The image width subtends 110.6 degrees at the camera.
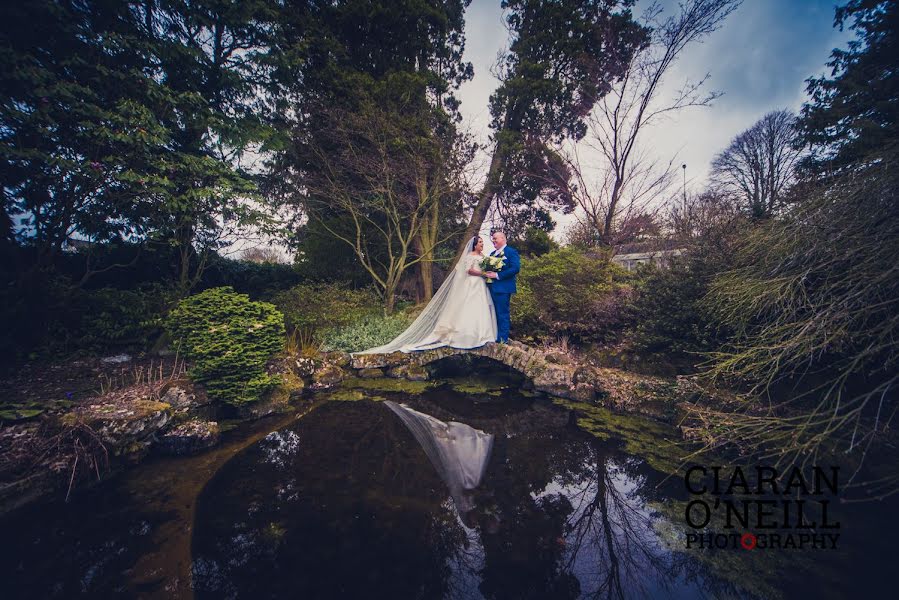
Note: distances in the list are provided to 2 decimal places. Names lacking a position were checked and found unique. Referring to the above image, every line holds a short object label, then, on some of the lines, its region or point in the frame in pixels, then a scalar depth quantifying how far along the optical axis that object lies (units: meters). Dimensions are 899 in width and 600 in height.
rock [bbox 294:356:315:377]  6.24
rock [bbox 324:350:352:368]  7.01
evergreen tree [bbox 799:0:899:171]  7.80
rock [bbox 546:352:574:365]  6.55
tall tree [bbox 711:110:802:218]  19.36
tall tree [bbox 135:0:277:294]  6.83
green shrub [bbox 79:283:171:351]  6.36
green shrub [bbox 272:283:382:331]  8.06
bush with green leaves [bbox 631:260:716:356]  5.47
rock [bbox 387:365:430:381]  7.12
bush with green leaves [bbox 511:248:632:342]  7.37
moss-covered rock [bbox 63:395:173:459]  3.38
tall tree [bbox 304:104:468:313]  8.84
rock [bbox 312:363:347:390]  6.32
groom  6.03
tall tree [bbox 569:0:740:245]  9.21
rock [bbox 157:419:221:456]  3.76
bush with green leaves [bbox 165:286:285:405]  4.62
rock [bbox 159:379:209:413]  4.40
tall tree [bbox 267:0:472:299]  9.28
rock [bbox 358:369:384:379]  7.07
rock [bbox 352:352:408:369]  7.10
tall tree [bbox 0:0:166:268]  4.96
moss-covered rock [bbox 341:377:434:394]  6.27
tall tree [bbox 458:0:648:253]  10.50
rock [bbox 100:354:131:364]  6.06
